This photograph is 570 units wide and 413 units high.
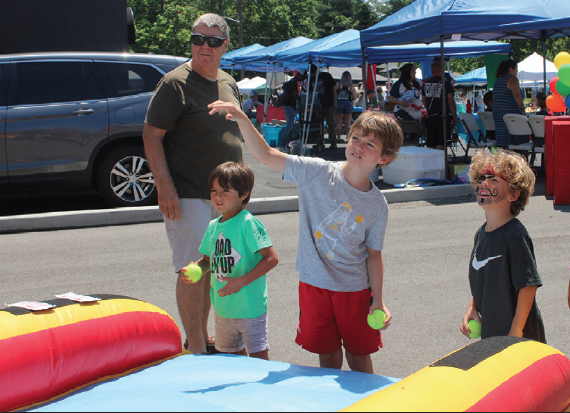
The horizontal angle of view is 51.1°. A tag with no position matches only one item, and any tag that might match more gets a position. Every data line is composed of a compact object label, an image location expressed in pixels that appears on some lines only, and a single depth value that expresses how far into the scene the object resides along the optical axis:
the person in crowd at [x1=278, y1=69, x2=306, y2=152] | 15.91
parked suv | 7.68
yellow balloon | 7.94
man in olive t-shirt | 3.58
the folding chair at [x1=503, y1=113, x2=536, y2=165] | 10.58
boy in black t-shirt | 2.57
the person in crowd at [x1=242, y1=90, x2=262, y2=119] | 22.53
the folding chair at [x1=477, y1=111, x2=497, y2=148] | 12.83
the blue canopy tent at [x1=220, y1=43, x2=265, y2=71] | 22.36
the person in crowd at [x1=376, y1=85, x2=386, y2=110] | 25.28
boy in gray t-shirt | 2.77
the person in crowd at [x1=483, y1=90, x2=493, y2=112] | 15.14
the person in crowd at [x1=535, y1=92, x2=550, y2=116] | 13.64
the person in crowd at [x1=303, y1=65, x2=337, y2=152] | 15.83
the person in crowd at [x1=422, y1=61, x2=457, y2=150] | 12.26
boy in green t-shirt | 3.13
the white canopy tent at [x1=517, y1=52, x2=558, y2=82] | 26.55
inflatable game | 2.08
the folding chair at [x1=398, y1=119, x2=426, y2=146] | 13.50
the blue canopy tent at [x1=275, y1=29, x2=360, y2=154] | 14.59
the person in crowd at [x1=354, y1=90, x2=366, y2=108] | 24.90
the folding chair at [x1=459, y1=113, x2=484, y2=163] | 13.29
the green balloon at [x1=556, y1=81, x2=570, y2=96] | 8.09
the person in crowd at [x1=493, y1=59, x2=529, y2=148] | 10.98
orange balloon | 9.01
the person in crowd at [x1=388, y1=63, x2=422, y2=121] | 13.69
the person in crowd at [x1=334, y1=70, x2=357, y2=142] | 19.08
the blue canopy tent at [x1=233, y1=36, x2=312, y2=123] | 18.16
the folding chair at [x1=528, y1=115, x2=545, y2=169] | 10.25
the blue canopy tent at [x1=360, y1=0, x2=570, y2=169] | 9.44
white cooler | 9.80
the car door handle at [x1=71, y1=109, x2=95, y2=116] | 7.81
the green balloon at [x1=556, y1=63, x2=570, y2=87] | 7.75
